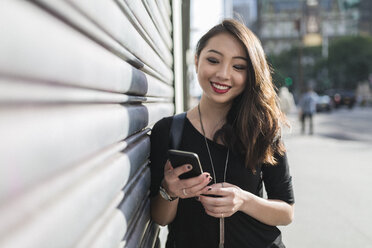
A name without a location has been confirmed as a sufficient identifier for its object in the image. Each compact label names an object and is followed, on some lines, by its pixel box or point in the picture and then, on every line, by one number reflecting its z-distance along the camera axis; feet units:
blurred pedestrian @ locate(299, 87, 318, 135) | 48.66
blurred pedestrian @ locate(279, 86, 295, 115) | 55.01
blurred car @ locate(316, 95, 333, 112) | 108.47
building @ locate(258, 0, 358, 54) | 298.76
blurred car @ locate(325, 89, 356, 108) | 120.12
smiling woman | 6.51
